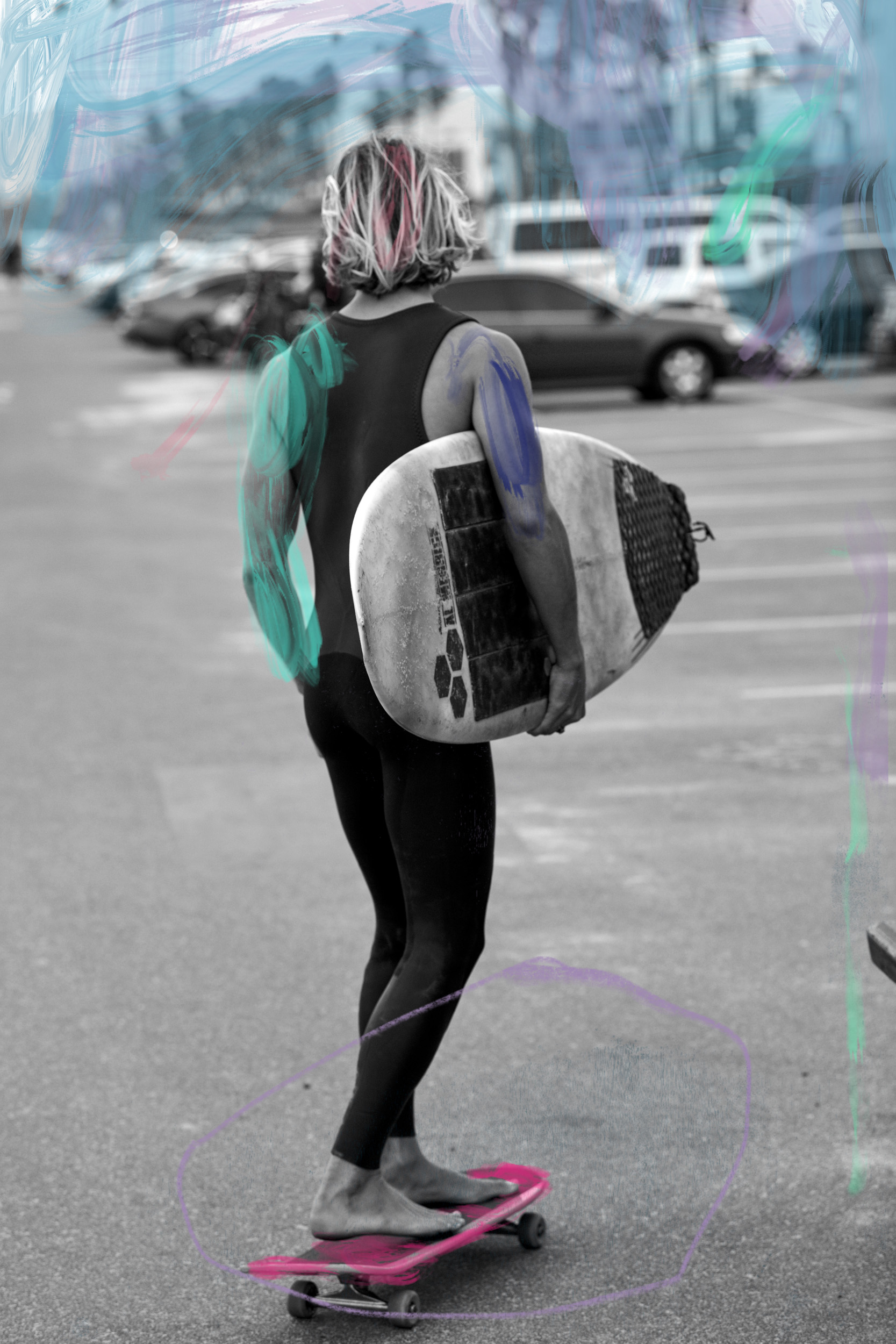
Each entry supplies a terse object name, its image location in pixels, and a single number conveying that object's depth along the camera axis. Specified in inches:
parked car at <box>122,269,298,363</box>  1088.8
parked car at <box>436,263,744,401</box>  836.0
